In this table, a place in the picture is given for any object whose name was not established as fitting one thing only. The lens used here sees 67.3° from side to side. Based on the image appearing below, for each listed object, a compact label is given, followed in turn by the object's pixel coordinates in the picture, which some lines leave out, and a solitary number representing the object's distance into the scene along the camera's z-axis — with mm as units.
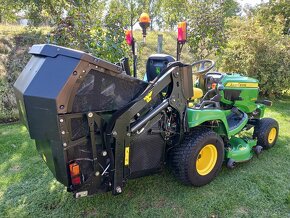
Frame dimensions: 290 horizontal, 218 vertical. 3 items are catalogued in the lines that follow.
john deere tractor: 1506
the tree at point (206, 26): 5537
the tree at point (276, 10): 7932
